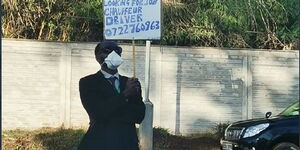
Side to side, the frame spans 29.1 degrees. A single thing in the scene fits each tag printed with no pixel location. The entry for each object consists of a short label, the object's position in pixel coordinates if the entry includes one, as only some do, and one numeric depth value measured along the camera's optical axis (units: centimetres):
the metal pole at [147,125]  991
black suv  915
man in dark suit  481
